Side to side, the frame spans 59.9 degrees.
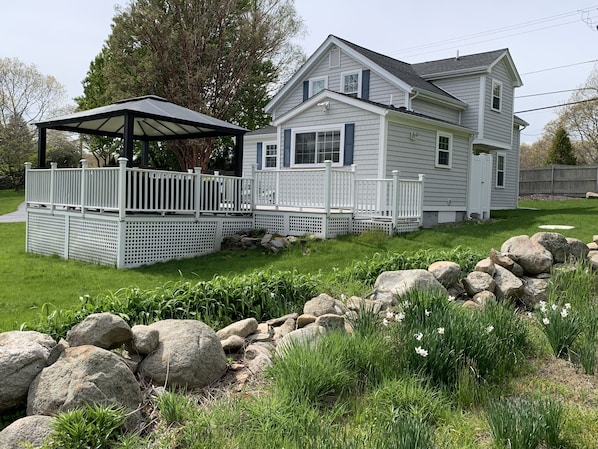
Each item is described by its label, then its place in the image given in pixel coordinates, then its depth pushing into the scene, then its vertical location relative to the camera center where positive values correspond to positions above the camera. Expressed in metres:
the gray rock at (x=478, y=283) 5.68 -0.90
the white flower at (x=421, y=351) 3.26 -0.96
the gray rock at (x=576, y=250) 6.87 -0.61
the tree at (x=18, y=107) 38.32 +6.77
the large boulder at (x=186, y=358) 3.31 -1.07
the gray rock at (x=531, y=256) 6.45 -0.67
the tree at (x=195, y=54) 22.58 +6.33
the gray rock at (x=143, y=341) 3.40 -0.98
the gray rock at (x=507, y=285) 5.82 -0.94
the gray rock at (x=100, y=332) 3.29 -0.89
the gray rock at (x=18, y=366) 2.84 -0.98
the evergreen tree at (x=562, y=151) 30.03 +3.06
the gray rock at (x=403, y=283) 5.00 -0.83
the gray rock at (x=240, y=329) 4.19 -1.09
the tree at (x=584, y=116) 35.56 +6.21
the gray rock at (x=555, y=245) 6.84 -0.55
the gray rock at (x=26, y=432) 2.52 -1.20
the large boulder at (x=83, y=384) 2.75 -1.05
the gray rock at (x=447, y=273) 5.65 -0.79
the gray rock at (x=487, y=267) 5.98 -0.76
